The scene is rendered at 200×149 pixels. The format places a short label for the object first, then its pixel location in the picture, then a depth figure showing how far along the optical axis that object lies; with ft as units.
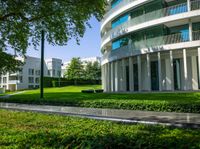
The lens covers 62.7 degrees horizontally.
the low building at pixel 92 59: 208.73
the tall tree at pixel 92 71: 164.64
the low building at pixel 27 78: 181.85
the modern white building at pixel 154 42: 55.23
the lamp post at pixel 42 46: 40.38
